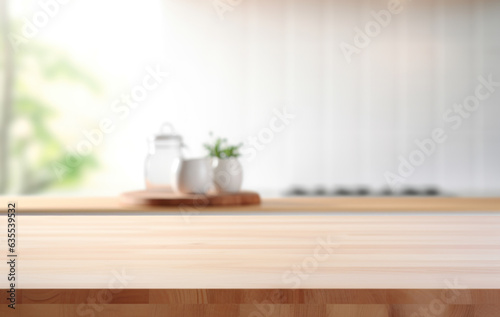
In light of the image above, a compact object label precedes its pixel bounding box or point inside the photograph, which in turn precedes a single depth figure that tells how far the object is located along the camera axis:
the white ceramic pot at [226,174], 1.88
